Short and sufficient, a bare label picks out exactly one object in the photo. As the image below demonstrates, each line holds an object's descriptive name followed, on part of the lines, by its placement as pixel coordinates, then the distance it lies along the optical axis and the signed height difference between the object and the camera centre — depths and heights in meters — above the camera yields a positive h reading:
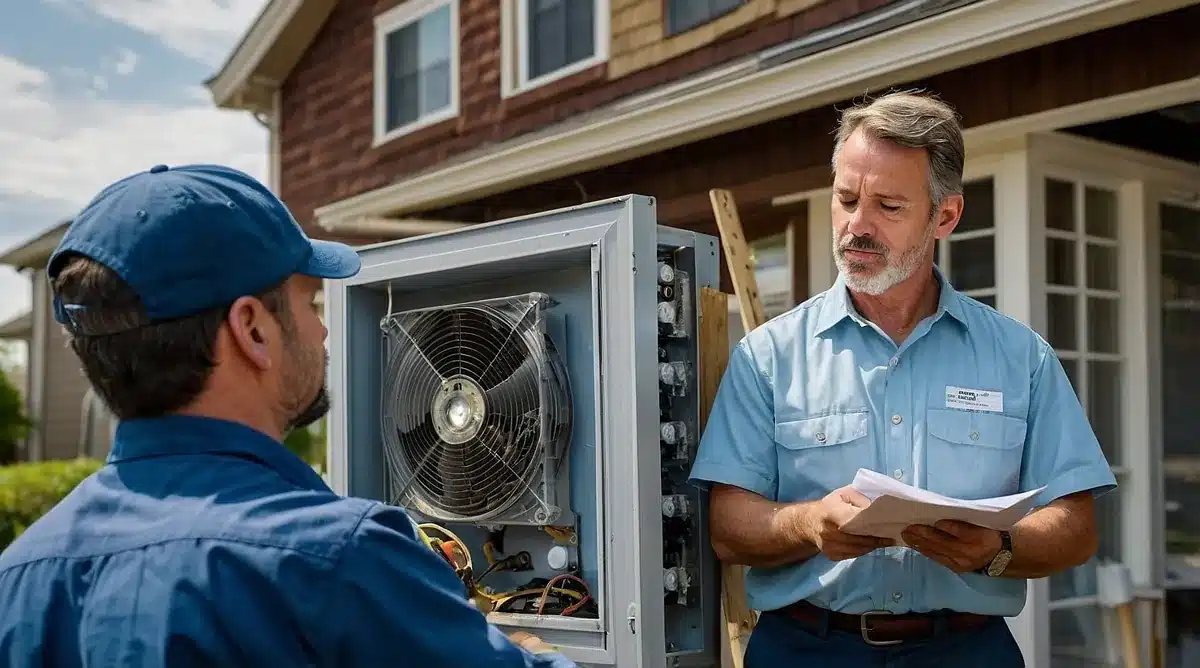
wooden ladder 2.11 -0.05
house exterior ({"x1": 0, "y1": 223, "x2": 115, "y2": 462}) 15.91 -0.34
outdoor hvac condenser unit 1.97 -0.12
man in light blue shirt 1.90 -0.14
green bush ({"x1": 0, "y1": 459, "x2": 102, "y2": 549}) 7.85 -0.98
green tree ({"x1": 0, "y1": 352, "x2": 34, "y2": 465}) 15.31 -0.86
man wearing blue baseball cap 1.01 -0.14
